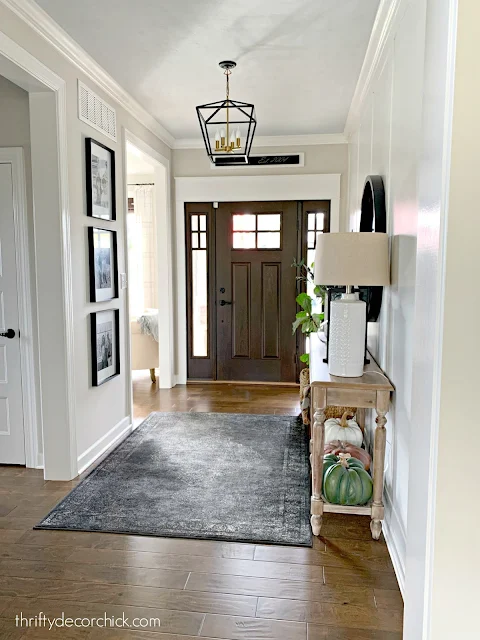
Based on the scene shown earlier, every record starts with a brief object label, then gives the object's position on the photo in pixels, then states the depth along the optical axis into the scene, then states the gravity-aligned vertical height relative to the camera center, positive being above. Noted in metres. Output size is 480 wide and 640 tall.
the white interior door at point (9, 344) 3.21 -0.52
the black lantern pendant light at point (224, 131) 3.26 +1.38
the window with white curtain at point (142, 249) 7.23 +0.29
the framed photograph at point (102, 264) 3.36 +0.03
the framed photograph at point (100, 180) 3.30 +0.64
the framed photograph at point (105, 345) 3.40 -0.57
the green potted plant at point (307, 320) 4.24 -0.46
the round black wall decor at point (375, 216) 2.76 +0.31
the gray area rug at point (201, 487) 2.50 -1.34
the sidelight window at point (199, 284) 5.66 -0.19
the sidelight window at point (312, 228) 5.46 +0.46
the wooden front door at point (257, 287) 5.53 -0.22
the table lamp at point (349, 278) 2.33 -0.05
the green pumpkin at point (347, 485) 2.44 -1.10
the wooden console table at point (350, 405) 2.35 -0.74
